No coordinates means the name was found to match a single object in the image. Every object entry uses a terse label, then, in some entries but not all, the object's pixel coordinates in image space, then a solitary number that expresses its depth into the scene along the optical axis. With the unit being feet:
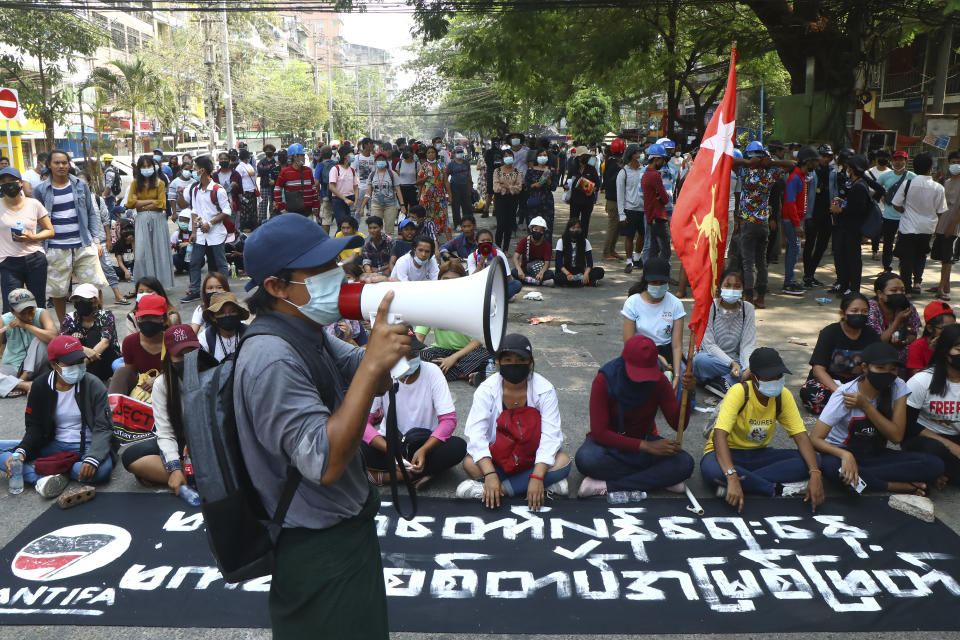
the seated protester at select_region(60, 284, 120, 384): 22.41
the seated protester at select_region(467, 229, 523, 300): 30.42
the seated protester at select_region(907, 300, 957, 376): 18.18
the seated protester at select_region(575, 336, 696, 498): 16.34
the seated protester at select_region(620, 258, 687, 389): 21.02
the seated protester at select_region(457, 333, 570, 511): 16.19
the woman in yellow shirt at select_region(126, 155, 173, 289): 33.22
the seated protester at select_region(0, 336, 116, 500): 16.81
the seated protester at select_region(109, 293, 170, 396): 20.11
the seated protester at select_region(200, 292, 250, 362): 17.74
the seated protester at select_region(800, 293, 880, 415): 19.80
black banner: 12.40
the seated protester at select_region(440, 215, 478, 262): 33.67
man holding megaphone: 6.36
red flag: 15.47
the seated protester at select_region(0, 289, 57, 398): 22.39
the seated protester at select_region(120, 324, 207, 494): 15.67
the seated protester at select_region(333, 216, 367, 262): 32.81
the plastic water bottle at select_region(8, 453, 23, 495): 16.80
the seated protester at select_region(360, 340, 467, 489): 17.10
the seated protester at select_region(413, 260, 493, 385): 24.42
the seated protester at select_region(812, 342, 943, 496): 16.28
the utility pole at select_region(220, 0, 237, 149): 97.96
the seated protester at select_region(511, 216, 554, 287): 38.19
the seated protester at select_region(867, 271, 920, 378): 21.16
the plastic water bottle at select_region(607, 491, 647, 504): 16.43
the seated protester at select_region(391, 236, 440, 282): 28.84
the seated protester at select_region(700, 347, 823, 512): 15.94
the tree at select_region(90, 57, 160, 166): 83.58
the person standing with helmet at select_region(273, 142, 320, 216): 42.80
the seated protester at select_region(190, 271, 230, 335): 21.71
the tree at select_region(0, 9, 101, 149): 62.64
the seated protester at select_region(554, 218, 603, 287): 37.70
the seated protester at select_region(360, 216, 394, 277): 33.94
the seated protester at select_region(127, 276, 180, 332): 21.90
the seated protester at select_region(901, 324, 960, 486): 16.60
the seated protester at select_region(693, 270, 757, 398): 21.70
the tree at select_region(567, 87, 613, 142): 121.90
